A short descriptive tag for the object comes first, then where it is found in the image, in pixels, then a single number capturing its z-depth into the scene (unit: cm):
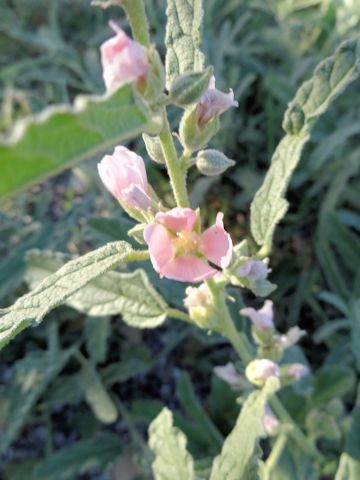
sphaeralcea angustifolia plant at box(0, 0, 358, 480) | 8
